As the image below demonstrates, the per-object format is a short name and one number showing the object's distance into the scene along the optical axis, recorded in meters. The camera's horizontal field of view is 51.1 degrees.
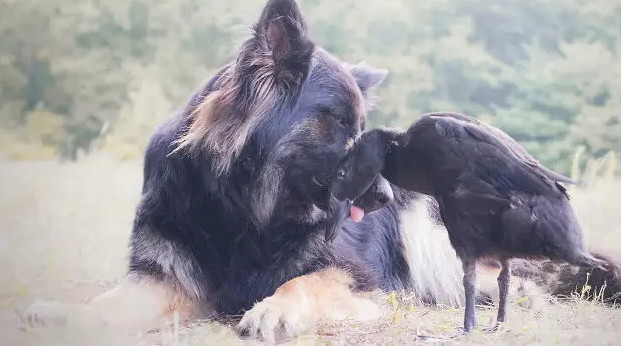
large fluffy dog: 1.69
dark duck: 1.20
